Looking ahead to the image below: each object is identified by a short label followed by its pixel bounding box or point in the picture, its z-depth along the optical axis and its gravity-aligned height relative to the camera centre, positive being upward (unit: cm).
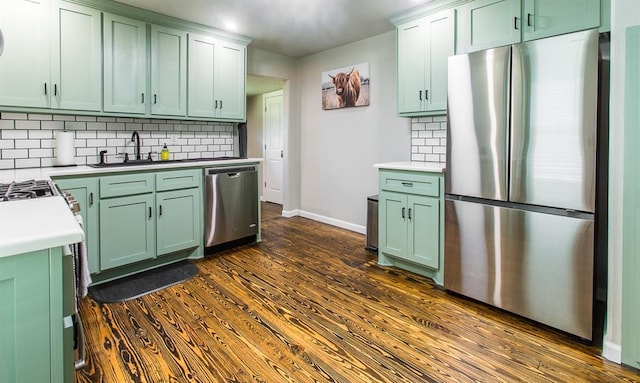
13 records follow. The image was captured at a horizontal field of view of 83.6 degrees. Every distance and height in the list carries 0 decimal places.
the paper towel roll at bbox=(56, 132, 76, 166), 300 +25
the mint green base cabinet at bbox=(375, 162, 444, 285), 283 -34
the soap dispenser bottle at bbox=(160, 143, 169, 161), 371 +25
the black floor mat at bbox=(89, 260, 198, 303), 267 -86
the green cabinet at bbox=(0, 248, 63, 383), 91 -37
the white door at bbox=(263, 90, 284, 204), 635 +60
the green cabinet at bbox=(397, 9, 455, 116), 306 +105
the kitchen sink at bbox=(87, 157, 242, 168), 308 +14
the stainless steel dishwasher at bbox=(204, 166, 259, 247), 356 -27
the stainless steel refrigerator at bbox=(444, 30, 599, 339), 202 +0
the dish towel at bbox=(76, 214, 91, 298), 159 -43
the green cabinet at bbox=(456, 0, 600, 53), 237 +114
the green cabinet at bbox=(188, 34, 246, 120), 365 +106
